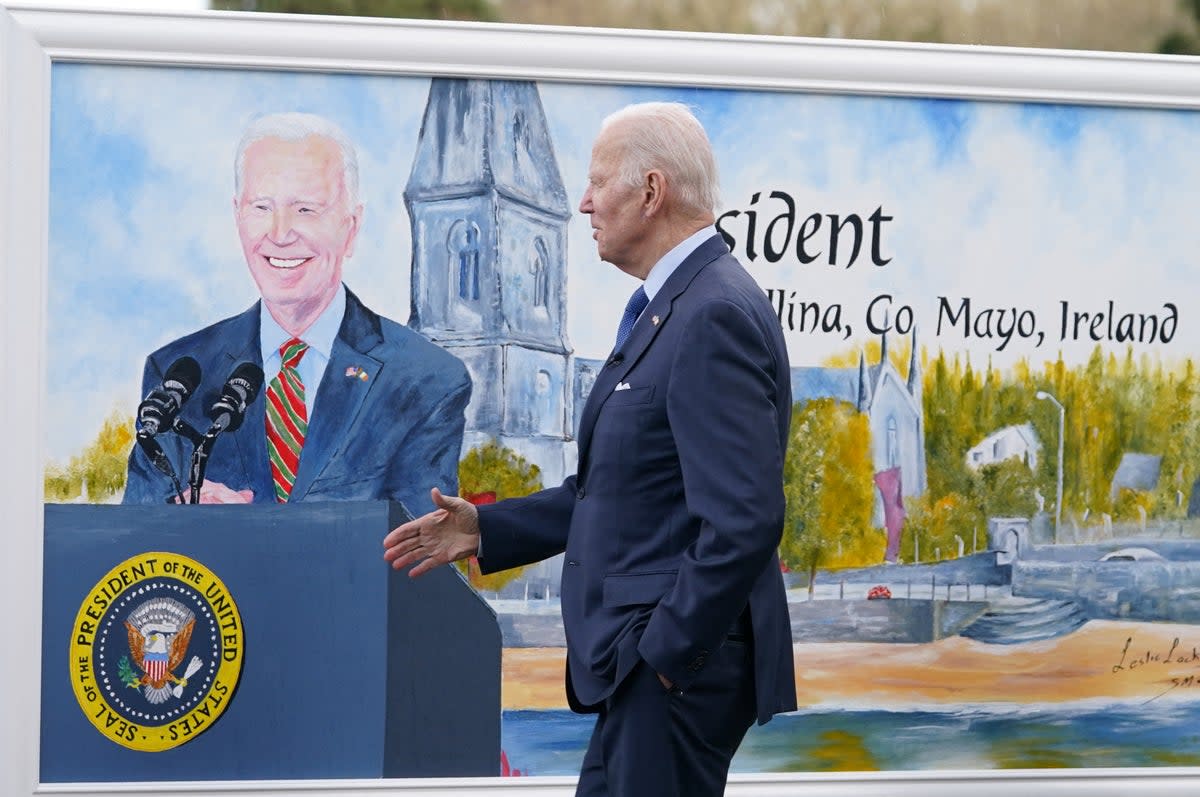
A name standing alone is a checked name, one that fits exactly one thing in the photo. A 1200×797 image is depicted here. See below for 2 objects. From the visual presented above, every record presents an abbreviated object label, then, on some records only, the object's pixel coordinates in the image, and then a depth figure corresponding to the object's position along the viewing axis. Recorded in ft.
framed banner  24.95
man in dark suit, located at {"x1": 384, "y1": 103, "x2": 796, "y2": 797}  16.44
